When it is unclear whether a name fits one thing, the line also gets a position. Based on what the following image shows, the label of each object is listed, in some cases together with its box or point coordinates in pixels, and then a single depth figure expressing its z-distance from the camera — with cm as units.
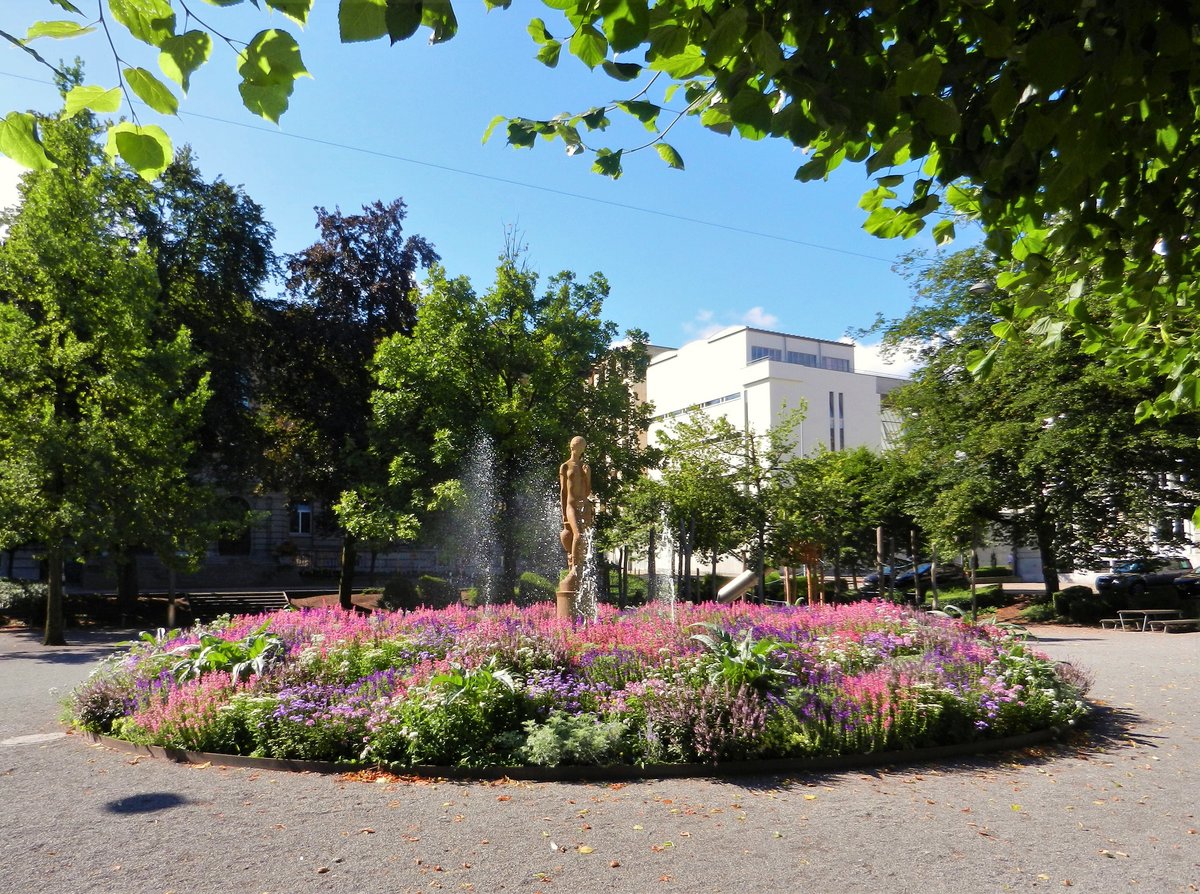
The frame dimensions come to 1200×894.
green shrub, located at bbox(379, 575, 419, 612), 2983
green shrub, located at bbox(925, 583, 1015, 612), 3278
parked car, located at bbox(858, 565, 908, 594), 4059
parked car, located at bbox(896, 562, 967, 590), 4391
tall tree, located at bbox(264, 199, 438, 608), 3203
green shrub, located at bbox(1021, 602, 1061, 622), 2773
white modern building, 6115
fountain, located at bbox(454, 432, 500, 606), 2517
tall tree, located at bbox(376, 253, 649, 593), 2509
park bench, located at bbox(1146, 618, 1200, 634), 2292
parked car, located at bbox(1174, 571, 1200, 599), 3230
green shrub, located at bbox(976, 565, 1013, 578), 5312
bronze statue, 1465
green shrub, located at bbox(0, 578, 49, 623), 2648
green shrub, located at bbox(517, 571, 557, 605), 2647
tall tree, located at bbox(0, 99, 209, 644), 1944
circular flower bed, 754
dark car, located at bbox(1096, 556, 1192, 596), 3506
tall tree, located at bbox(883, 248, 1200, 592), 2438
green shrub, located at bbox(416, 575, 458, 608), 2947
